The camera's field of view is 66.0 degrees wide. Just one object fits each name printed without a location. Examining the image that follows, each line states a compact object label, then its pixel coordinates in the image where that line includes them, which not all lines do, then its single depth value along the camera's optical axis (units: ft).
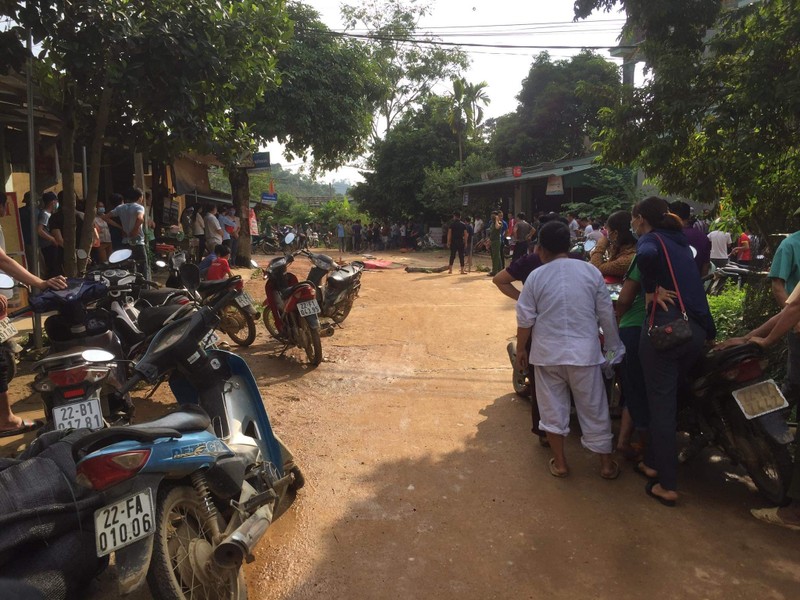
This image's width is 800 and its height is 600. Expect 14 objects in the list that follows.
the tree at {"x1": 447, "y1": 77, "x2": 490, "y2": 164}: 91.35
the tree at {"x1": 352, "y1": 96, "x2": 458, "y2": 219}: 95.50
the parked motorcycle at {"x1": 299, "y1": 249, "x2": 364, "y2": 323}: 24.99
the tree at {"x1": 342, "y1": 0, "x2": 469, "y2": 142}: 108.37
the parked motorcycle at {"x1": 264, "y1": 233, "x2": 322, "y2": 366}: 20.44
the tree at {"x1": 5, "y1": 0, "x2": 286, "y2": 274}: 18.85
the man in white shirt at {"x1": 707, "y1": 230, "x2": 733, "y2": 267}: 34.40
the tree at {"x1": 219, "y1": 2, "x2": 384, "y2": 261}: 48.39
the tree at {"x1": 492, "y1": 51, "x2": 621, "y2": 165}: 86.34
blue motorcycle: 6.22
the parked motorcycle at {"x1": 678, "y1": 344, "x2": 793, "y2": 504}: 10.26
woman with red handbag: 11.06
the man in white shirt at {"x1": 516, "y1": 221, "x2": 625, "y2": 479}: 11.77
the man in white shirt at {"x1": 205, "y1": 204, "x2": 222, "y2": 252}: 44.98
